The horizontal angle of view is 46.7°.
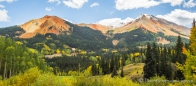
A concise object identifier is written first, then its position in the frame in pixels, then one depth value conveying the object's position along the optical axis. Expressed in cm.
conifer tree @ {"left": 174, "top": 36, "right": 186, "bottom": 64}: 13010
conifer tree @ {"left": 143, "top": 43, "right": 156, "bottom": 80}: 11619
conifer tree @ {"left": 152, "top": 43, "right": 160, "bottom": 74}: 13075
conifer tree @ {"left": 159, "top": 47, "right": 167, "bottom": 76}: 11556
